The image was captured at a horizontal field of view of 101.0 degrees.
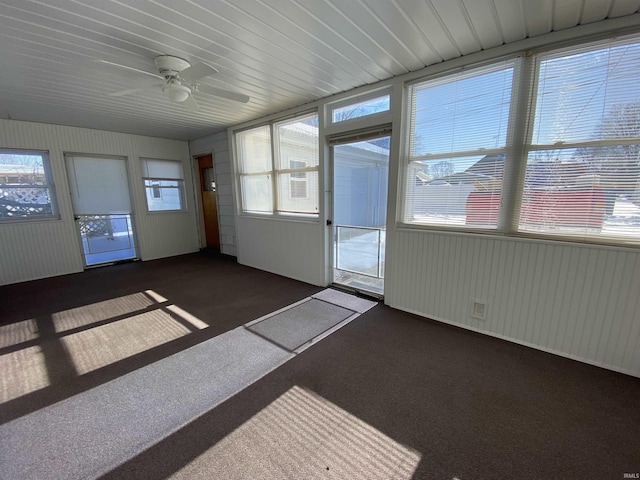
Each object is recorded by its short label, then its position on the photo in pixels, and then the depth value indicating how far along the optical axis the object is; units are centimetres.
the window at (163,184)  549
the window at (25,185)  401
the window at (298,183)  392
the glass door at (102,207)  470
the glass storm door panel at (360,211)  327
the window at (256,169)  441
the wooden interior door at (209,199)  588
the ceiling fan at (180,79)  219
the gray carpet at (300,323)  253
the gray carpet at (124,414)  138
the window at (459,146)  233
